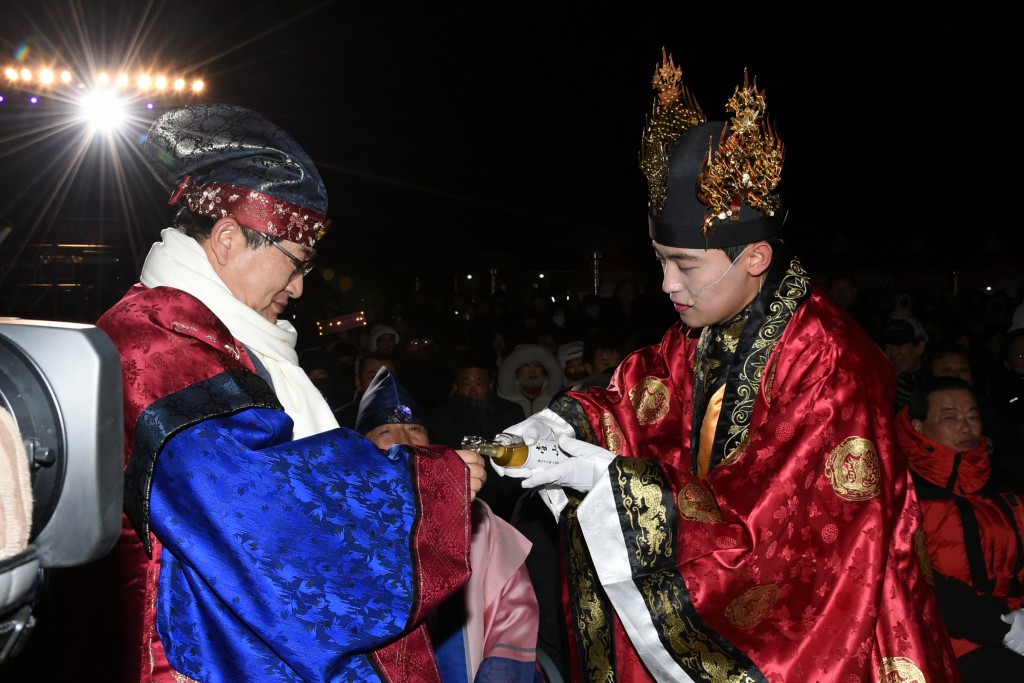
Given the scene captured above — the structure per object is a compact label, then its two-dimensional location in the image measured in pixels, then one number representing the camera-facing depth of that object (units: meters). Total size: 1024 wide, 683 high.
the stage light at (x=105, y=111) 13.55
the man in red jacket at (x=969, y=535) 3.97
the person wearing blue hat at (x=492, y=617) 3.54
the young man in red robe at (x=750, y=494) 2.50
